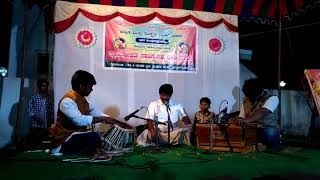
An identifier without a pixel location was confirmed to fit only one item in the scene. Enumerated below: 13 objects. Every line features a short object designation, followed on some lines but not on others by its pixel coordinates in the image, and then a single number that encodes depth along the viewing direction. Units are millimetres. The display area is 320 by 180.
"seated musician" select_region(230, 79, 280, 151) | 6344
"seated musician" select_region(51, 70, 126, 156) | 5438
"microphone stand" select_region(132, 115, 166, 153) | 6129
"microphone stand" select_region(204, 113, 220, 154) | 6051
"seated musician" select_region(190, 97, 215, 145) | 7699
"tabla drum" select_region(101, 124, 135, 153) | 5953
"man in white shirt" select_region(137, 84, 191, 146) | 7379
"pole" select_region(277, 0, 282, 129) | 8102
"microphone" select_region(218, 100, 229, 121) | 6430
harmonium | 6086
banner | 8208
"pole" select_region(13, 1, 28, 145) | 6880
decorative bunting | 8242
